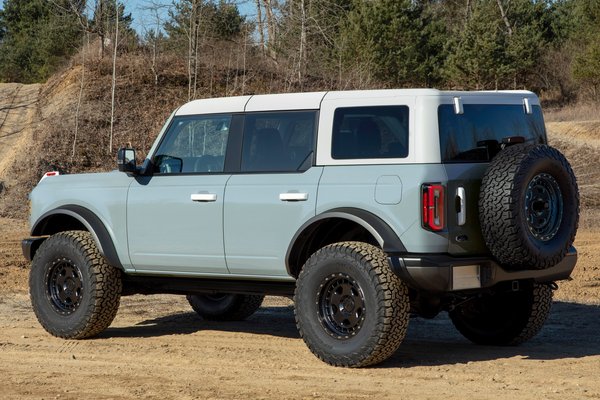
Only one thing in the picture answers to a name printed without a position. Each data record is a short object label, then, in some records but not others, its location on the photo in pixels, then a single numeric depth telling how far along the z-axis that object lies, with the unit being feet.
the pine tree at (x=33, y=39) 151.67
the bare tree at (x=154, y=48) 100.07
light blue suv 24.97
